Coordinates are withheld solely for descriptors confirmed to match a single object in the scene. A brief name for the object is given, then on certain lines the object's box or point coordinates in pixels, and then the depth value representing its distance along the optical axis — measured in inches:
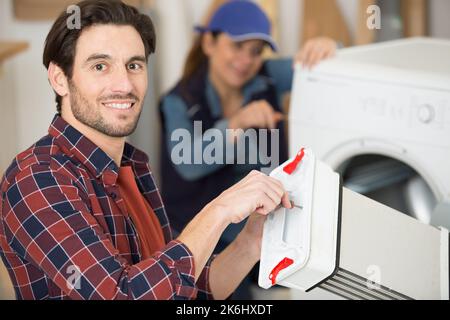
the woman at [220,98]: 124.5
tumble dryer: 99.8
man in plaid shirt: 76.2
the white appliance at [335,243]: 79.0
